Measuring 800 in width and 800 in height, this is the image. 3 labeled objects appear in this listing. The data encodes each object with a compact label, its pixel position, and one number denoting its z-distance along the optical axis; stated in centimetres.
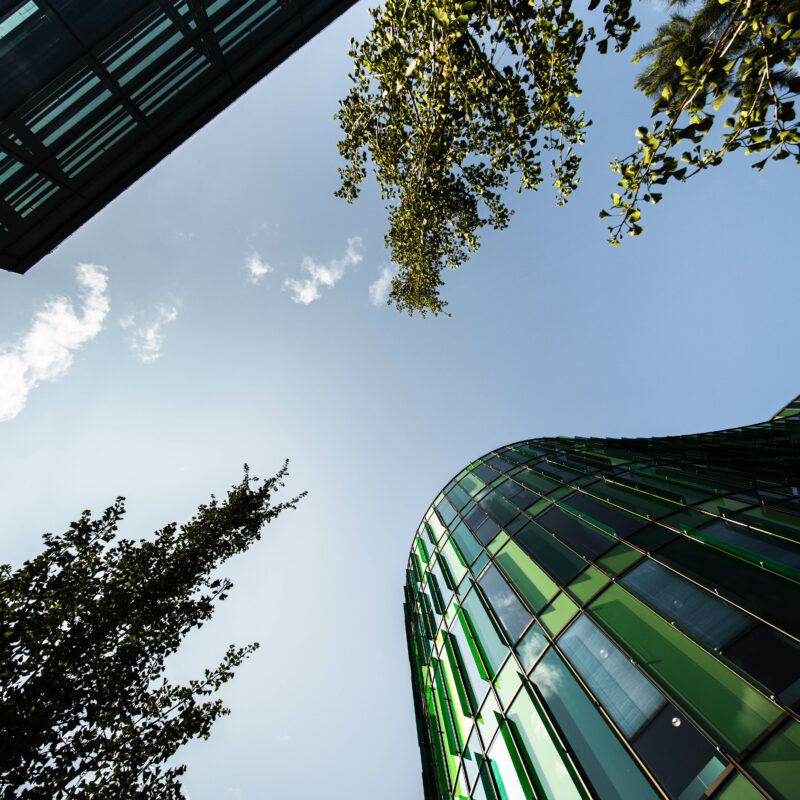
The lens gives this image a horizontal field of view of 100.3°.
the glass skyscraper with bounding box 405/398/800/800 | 419
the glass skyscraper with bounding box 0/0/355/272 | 636
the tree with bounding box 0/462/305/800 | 592
